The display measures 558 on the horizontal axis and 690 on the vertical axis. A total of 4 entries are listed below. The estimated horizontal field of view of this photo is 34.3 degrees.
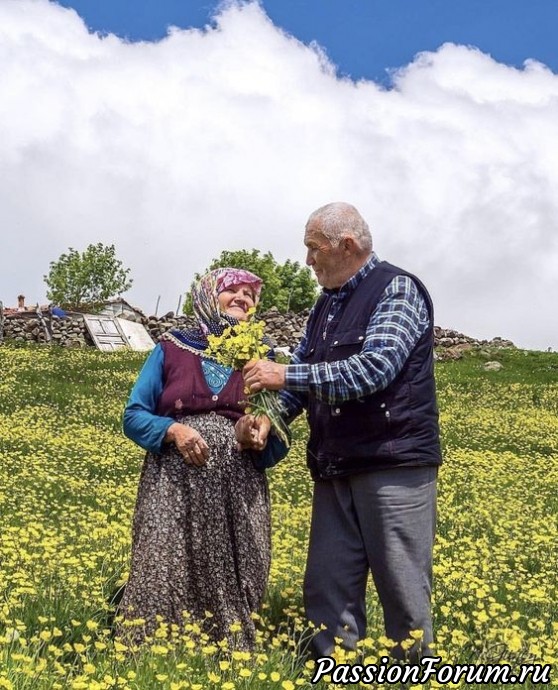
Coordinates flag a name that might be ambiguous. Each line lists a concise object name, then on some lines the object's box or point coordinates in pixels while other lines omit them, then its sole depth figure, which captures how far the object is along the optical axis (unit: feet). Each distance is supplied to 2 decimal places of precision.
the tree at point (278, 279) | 235.81
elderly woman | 16.97
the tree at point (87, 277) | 250.37
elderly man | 15.10
